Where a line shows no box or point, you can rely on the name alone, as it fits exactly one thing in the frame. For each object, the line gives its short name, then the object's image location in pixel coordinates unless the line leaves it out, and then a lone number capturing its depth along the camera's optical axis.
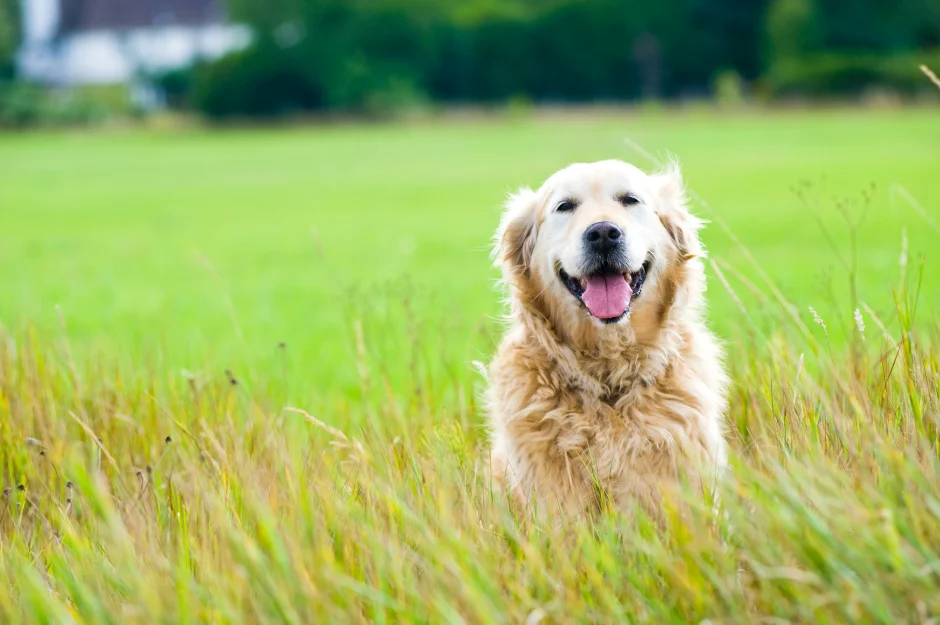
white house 90.94
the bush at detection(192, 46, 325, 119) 65.44
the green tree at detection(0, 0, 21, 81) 74.01
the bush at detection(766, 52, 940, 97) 54.12
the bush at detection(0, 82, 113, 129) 59.59
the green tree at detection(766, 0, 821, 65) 63.38
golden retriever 3.57
